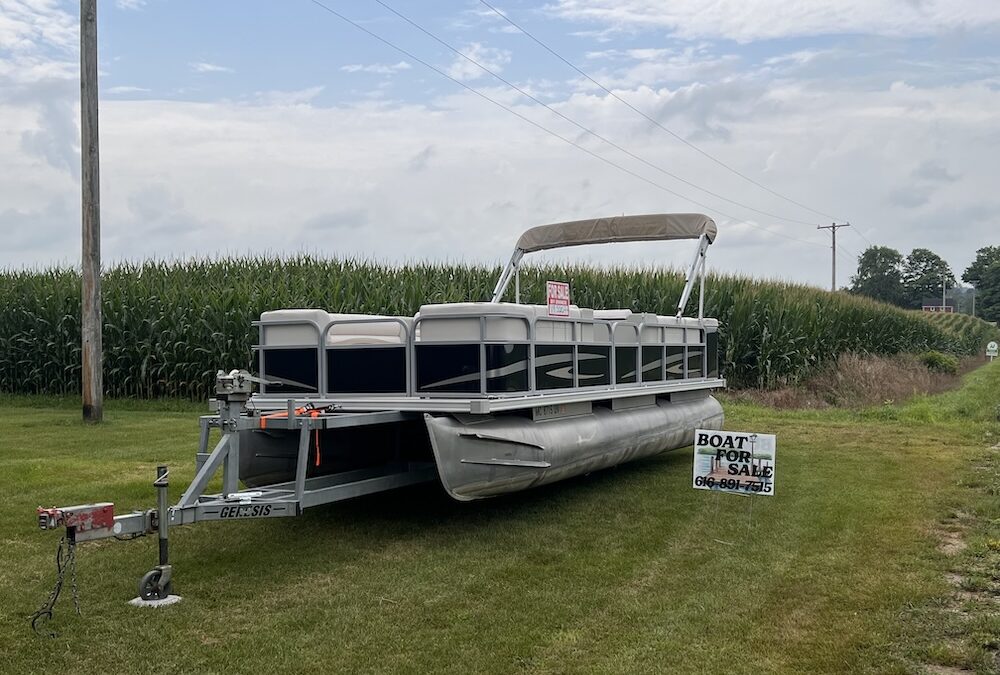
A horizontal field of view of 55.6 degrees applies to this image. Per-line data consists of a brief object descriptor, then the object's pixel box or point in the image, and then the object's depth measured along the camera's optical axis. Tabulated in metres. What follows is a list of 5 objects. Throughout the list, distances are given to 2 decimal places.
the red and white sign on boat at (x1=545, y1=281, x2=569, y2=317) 8.06
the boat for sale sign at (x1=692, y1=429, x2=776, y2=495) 7.68
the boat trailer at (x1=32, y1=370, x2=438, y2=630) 5.27
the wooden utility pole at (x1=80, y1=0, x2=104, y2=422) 15.10
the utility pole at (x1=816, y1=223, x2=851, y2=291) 55.47
